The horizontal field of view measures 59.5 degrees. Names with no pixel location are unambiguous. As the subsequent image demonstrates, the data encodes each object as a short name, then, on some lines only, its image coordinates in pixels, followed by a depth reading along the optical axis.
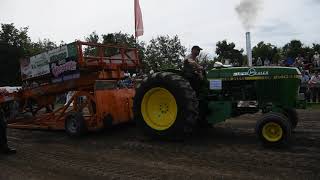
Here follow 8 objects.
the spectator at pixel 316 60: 11.01
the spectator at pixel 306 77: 9.57
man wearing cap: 5.03
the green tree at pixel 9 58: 19.25
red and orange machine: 5.65
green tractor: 4.77
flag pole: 9.99
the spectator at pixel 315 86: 9.83
